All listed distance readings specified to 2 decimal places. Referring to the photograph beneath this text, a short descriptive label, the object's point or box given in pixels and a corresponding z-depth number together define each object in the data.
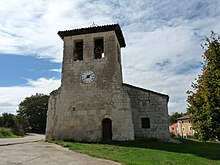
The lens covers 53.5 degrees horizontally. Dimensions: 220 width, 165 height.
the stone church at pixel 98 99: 14.82
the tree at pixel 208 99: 6.72
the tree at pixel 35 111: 48.56
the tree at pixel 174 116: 67.38
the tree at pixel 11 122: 33.09
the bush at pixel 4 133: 23.71
